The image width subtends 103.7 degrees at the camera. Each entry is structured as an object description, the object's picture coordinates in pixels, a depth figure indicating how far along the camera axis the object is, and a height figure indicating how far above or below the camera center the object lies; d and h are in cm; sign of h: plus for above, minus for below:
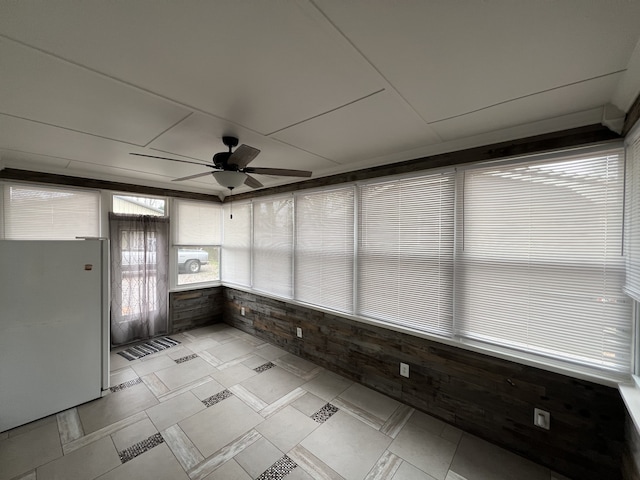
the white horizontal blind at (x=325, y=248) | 305 -13
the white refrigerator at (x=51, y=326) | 222 -85
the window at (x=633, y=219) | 142 +11
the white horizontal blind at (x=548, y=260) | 167 -16
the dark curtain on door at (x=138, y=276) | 376 -60
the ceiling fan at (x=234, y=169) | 198 +58
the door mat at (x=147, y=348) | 358 -166
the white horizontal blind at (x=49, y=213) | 302 +32
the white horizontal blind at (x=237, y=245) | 450 -13
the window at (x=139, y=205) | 383 +53
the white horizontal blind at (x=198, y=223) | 449 +28
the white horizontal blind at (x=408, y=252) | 234 -14
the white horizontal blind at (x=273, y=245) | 377 -11
